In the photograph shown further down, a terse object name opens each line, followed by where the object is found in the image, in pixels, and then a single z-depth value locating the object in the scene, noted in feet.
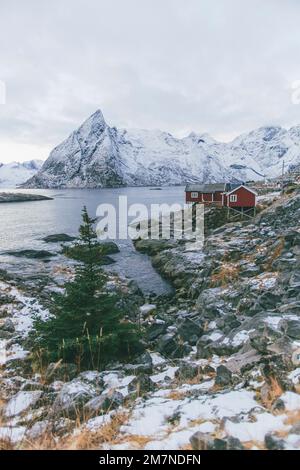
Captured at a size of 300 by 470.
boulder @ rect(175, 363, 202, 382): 25.99
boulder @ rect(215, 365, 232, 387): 21.36
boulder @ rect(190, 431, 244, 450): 12.59
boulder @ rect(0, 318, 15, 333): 48.61
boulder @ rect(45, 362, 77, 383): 30.05
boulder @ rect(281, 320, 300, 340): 24.84
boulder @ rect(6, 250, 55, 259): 116.26
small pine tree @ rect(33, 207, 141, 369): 33.71
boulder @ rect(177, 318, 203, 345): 41.27
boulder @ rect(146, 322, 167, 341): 46.97
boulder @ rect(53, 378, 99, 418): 19.20
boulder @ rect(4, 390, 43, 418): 21.88
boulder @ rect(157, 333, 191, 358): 37.50
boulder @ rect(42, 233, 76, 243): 146.73
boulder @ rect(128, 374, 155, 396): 24.16
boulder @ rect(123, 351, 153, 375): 30.55
